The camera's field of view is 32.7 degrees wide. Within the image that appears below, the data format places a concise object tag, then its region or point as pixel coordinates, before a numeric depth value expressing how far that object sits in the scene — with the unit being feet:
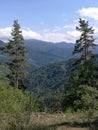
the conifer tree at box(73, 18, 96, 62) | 73.70
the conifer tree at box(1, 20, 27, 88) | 75.36
